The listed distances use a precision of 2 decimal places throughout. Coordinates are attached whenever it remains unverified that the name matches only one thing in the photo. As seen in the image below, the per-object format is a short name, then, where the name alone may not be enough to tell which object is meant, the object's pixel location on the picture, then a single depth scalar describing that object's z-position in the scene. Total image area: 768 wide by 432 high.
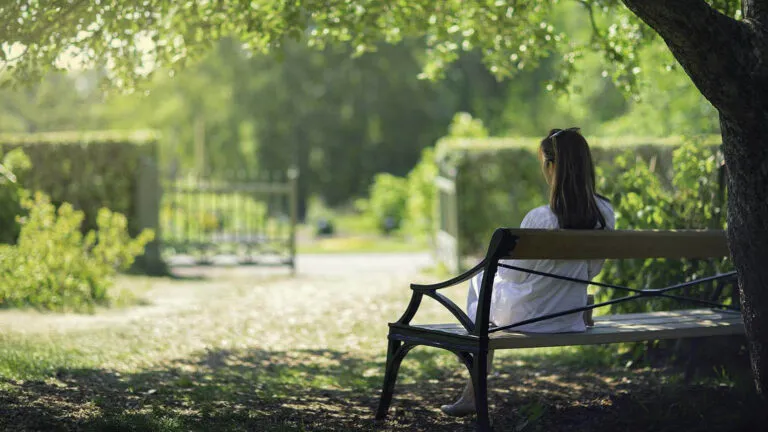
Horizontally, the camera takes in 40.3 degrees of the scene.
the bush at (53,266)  9.02
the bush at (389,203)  24.84
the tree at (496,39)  4.43
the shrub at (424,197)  16.98
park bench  4.77
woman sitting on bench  5.13
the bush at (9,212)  11.91
